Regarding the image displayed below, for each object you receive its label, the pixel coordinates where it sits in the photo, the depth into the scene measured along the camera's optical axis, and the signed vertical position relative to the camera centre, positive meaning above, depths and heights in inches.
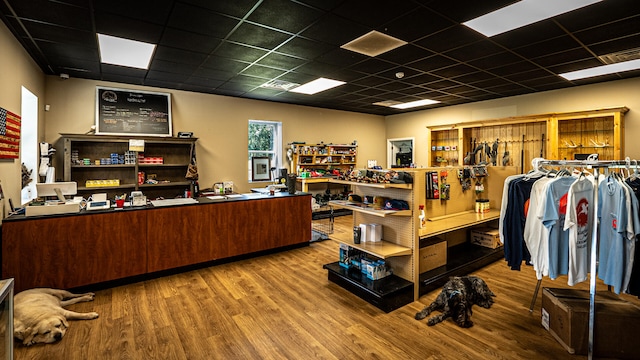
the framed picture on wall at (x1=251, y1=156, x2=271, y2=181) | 262.1 +9.0
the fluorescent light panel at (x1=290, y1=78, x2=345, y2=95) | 217.6 +70.3
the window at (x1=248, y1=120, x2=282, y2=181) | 286.9 +35.8
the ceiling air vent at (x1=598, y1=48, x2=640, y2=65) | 157.9 +66.5
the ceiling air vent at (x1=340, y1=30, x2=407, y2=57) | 138.0 +65.1
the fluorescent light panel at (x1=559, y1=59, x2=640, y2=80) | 178.5 +68.1
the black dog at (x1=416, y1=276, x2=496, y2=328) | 106.2 -45.3
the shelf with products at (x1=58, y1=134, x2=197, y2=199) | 195.9 +9.6
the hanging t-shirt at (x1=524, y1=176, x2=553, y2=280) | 95.0 -17.5
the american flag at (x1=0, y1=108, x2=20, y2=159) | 116.6 +17.8
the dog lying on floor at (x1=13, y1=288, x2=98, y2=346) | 94.7 -45.9
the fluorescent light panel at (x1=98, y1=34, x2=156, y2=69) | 143.0 +65.0
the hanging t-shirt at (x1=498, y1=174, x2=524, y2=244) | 114.1 -9.1
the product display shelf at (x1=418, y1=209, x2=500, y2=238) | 128.3 -20.7
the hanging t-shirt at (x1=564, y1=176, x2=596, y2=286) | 88.0 -15.1
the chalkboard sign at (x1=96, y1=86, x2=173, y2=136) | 208.8 +47.3
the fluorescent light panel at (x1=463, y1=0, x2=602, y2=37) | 110.0 +64.1
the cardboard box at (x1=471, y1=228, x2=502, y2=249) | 165.5 -32.6
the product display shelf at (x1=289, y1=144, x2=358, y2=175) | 296.0 +22.0
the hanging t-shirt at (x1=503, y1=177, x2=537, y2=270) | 108.7 -15.7
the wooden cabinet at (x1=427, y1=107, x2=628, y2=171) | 218.8 +34.9
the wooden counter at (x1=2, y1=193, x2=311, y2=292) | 120.3 -28.5
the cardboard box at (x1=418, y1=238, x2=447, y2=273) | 133.6 -34.5
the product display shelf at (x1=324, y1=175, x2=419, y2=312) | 117.0 -29.8
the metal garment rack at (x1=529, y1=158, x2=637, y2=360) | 83.3 -16.4
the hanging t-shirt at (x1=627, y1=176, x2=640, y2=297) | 82.0 -26.2
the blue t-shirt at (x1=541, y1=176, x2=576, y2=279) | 92.3 -14.3
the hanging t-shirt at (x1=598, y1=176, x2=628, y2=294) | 80.8 -14.5
